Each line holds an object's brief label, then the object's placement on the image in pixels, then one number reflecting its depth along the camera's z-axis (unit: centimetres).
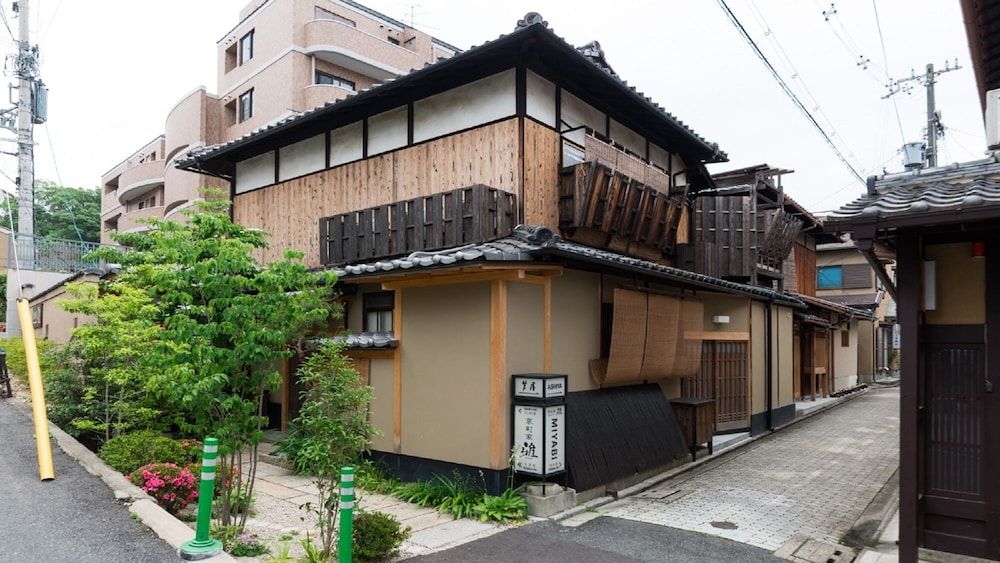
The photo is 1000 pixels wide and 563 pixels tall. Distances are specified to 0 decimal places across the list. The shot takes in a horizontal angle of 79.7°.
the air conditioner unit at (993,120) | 637
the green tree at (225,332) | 646
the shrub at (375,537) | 604
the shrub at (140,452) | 866
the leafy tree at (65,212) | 4947
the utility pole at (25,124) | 2077
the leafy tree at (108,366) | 941
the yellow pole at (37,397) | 835
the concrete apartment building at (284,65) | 2866
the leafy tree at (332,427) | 586
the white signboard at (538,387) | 830
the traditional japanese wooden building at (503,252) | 879
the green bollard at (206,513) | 582
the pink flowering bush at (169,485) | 752
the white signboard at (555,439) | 824
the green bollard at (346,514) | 512
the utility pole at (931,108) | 2209
